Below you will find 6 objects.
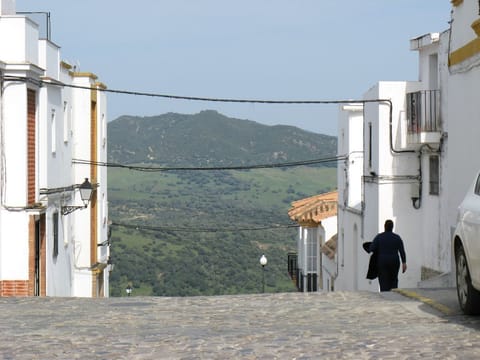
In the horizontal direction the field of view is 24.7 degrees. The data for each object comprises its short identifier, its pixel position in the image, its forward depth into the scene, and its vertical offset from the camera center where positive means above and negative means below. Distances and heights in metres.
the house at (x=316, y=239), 45.00 -2.53
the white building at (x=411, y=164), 29.80 +0.48
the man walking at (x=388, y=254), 18.61 -1.24
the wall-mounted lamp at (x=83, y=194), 29.55 -0.38
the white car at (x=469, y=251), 11.32 -0.75
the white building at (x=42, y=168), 24.38 +0.32
